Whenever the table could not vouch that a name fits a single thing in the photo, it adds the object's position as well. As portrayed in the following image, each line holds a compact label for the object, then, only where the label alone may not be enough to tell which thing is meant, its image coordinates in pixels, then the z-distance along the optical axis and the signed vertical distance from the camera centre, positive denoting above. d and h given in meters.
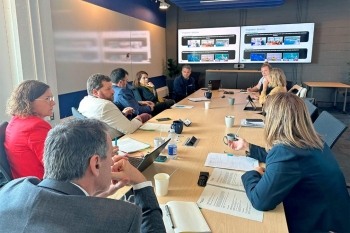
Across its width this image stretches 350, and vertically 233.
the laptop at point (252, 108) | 3.12 -0.51
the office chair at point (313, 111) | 2.60 -0.46
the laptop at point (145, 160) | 1.35 -0.52
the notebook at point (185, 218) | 0.95 -0.59
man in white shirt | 2.25 -0.37
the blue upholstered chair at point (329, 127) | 1.72 -0.45
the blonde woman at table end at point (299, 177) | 1.07 -0.48
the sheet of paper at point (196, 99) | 3.79 -0.49
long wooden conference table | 0.99 -0.57
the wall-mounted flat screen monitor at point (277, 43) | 6.34 +0.59
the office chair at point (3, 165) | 1.43 -0.55
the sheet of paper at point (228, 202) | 1.05 -0.59
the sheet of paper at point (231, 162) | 1.47 -0.57
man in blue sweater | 5.28 -0.37
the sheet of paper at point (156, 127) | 2.24 -0.54
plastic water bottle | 1.61 -0.53
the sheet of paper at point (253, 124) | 2.34 -0.53
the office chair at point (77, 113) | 2.31 -0.42
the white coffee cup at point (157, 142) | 1.74 -0.51
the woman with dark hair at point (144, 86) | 4.18 -0.32
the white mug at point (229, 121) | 2.30 -0.49
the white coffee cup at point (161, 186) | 1.18 -0.55
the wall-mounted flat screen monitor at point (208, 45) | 6.92 +0.60
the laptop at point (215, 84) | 4.96 -0.34
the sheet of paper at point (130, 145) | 1.74 -0.55
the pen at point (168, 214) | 0.96 -0.58
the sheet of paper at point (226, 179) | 1.26 -0.58
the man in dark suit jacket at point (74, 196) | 0.60 -0.33
